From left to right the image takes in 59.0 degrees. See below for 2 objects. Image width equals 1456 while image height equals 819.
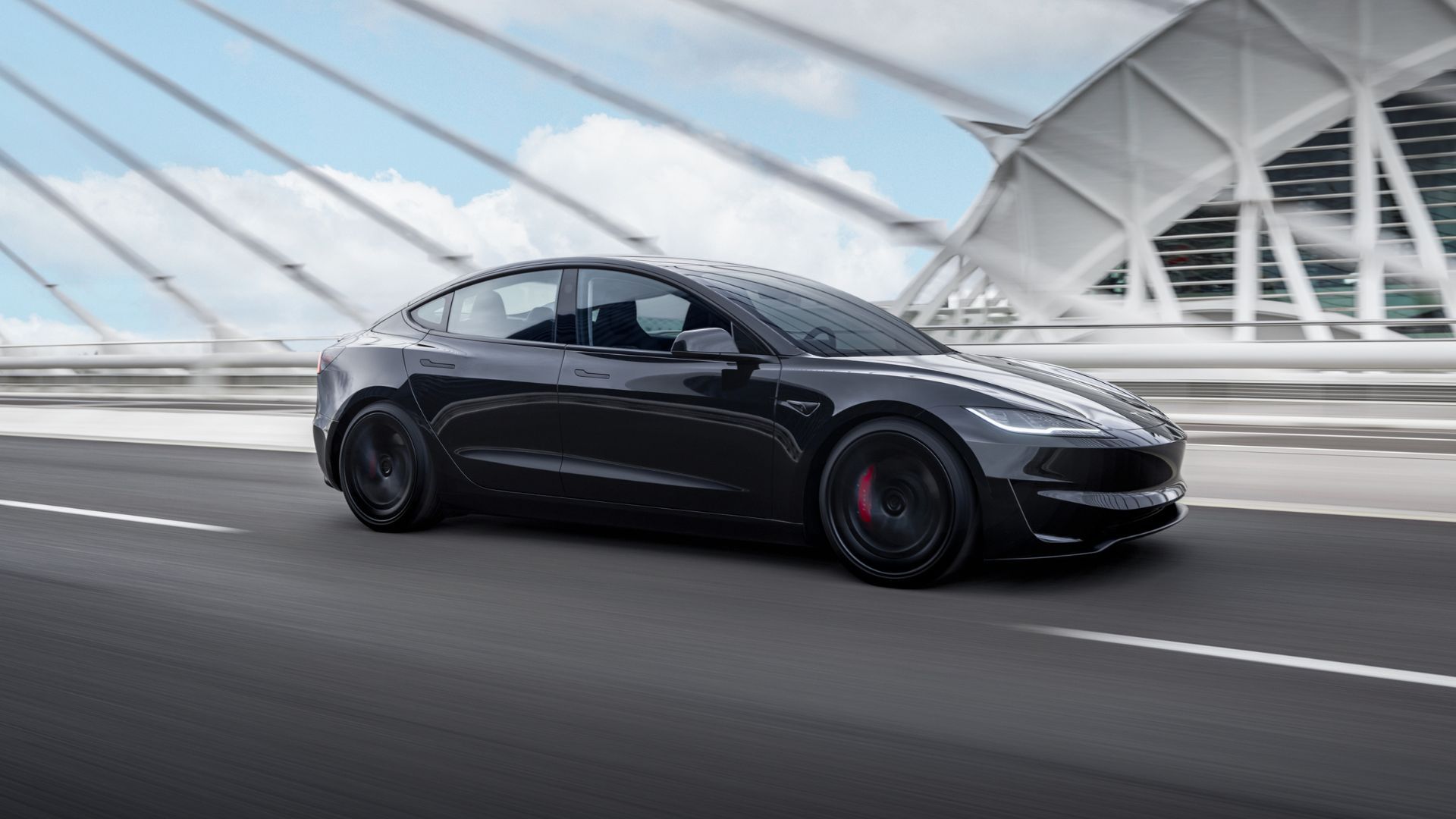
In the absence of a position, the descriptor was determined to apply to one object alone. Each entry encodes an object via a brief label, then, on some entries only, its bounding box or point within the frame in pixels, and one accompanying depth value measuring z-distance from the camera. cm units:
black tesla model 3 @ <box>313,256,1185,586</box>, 478
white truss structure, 2817
